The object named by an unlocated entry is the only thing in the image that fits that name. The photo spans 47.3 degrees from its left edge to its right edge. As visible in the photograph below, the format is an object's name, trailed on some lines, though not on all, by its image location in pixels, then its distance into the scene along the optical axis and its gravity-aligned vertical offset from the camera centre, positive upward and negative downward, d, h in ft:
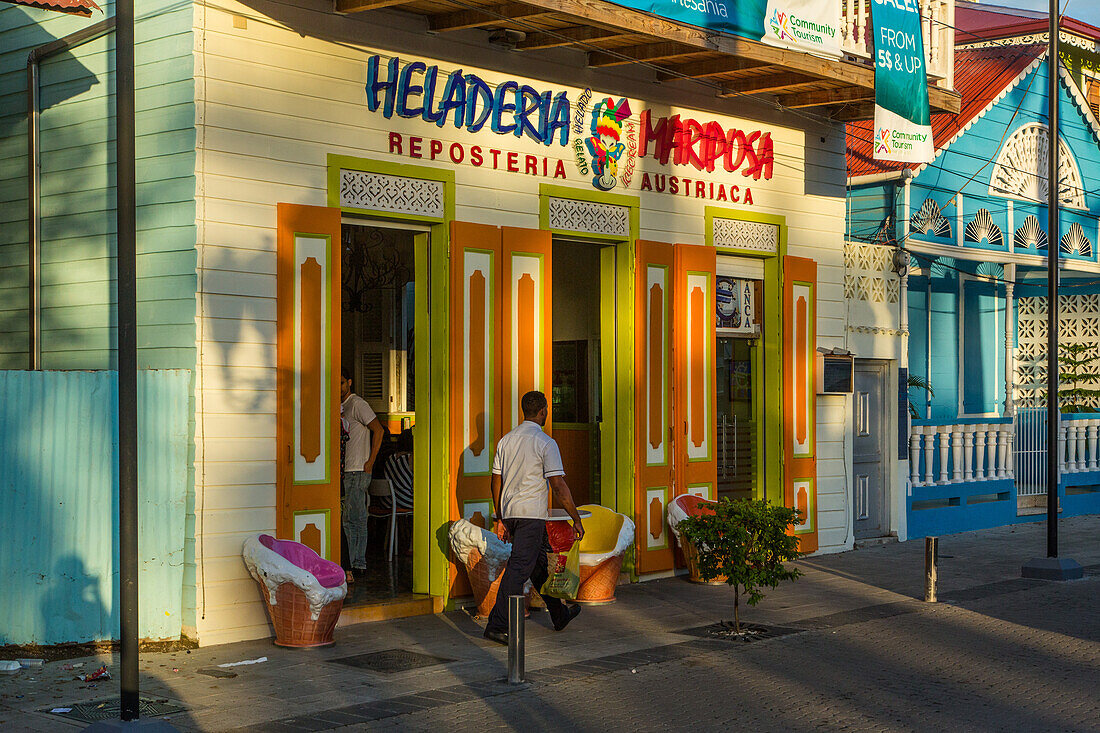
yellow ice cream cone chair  37.35 -6.00
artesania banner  37.52 +10.90
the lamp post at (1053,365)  43.80 -0.09
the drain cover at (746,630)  32.96 -7.13
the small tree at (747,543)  32.60 -4.66
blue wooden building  58.23 +5.11
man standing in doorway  38.11 -2.99
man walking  31.19 -3.16
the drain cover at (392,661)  28.81 -6.87
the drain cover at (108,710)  23.93 -6.58
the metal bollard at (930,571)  38.90 -6.43
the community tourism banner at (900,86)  44.32 +9.93
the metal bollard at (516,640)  26.35 -5.82
